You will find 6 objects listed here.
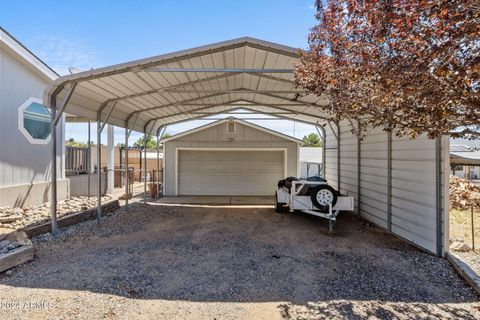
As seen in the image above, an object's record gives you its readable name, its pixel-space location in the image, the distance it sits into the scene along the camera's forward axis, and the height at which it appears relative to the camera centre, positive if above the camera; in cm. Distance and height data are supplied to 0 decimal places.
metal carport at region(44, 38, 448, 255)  513 +148
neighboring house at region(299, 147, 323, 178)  1611 +28
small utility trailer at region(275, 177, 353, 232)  664 -91
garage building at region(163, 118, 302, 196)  1220 +7
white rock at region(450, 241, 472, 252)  496 -150
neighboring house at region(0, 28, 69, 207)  722 +97
